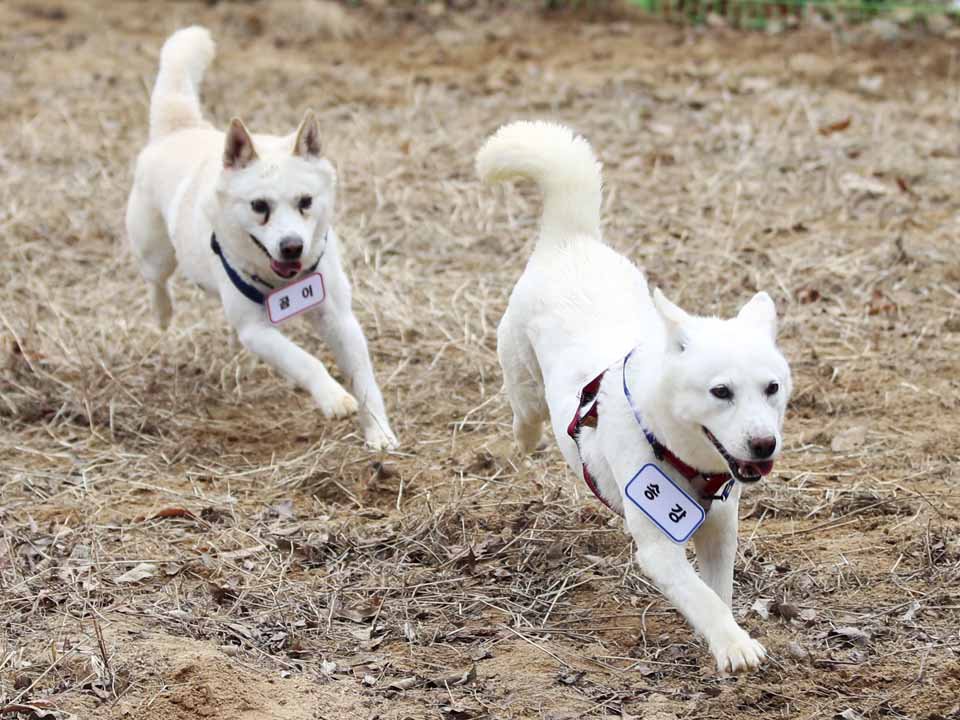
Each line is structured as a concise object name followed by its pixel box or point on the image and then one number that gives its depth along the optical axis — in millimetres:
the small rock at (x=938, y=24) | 21625
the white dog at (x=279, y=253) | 10773
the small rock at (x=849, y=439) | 10326
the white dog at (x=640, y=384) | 6766
